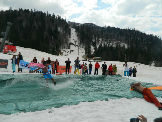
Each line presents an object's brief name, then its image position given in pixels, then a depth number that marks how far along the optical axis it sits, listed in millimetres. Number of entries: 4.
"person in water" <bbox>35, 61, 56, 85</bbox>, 12602
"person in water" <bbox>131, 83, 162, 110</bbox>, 7578
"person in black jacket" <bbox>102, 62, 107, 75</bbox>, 20422
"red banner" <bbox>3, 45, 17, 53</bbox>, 38866
